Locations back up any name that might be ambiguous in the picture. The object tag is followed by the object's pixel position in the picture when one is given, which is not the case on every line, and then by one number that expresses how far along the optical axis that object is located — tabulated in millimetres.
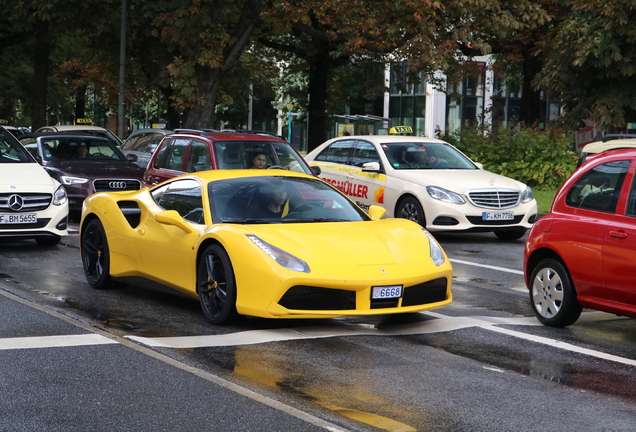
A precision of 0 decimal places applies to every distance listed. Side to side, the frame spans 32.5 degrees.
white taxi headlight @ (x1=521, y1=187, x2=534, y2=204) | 16250
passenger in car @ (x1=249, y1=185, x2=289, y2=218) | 9258
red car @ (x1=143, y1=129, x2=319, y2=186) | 14672
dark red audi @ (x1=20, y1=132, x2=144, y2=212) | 18594
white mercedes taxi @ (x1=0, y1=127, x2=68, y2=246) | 13844
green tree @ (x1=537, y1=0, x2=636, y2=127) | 26703
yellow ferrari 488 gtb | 8188
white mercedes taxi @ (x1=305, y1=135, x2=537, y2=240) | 15938
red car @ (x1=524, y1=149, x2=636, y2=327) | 8219
